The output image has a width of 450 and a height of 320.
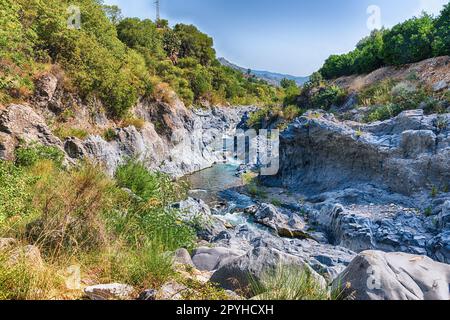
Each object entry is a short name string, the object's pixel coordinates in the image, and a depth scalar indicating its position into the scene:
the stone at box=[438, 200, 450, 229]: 8.63
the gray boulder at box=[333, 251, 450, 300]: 3.16
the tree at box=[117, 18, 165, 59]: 24.48
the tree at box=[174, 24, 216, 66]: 34.97
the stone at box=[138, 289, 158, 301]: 3.11
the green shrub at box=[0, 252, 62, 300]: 2.97
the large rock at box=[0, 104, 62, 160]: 8.89
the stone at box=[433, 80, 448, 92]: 13.95
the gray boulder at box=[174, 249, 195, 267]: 5.01
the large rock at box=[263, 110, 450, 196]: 10.95
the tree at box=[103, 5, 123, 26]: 25.14
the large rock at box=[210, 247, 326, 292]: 3.72
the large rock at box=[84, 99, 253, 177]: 13.78
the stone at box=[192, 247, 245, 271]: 5.53
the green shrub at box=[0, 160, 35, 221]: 5.32
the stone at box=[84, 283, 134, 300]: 3.22
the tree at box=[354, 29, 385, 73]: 21.47
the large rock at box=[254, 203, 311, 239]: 10.15
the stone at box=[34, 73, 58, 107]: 11.80
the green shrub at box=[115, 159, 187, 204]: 8.34
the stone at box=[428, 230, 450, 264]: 7.70
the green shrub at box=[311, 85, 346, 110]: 20.16
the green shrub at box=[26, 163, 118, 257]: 4.13
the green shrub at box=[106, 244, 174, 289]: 3.62
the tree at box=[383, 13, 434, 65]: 17.89
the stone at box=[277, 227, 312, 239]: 9.95
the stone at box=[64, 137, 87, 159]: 11.25
